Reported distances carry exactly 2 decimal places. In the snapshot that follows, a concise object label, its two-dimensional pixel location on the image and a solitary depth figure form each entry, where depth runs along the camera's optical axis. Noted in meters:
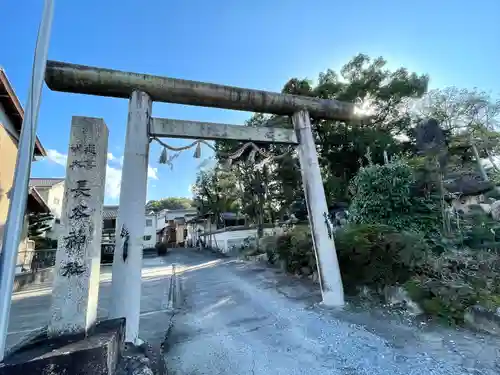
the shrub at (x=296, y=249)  7.14
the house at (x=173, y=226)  37.94
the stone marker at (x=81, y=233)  2.41
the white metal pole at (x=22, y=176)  1.99
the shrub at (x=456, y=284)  3.73
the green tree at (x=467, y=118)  13.05
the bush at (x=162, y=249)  23.85
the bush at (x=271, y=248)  9.82
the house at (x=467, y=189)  7.99
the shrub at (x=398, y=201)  6.32
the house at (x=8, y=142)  7.55
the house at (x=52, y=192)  20.78
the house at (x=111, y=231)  18.20
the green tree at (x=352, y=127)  13.13
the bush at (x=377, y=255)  4.79
